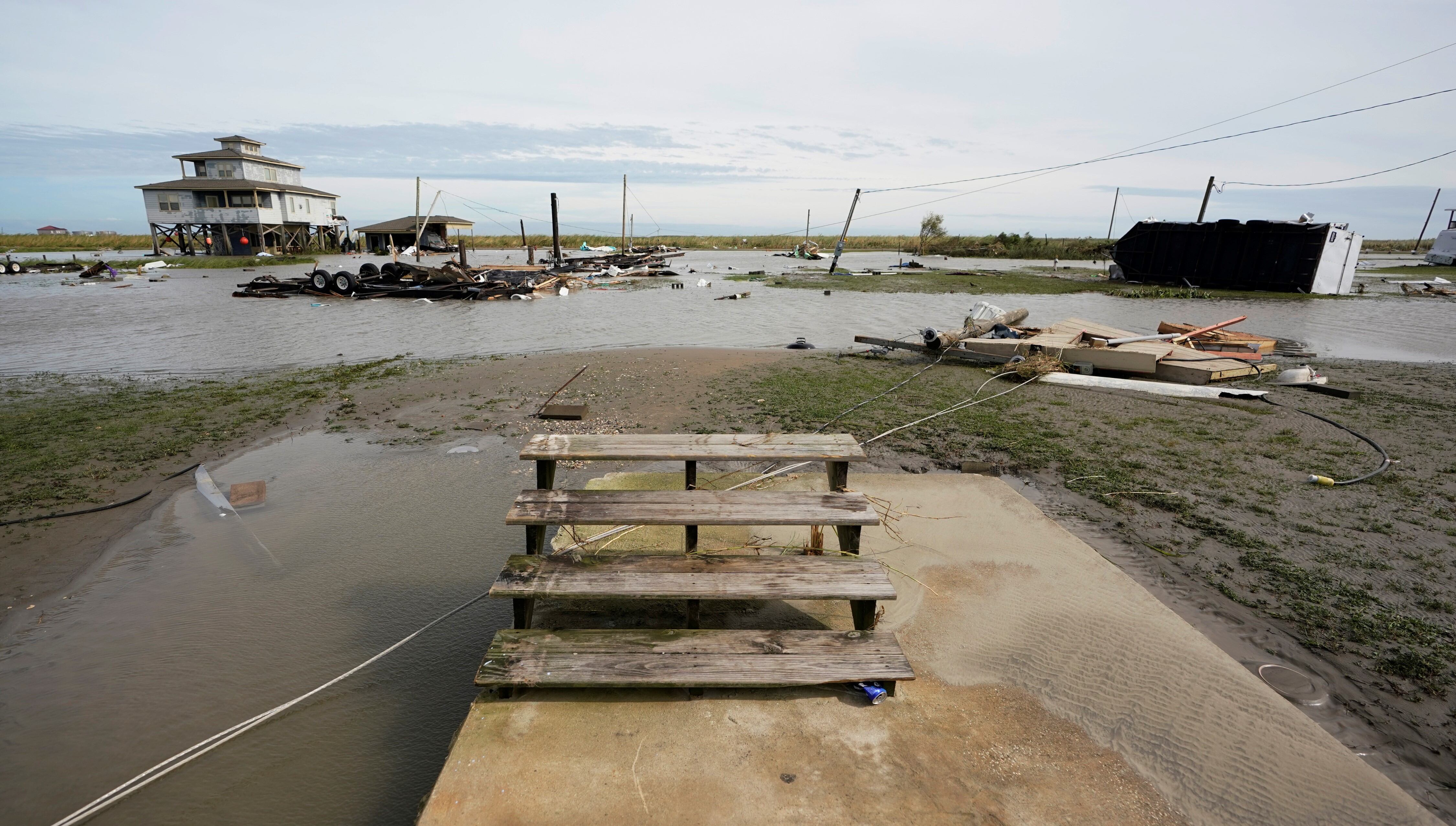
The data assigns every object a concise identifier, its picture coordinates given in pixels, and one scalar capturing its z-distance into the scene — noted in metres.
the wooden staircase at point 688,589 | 2.82
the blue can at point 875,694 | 2.81
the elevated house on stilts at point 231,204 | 43.69
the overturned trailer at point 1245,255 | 27.69
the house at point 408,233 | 54.84
